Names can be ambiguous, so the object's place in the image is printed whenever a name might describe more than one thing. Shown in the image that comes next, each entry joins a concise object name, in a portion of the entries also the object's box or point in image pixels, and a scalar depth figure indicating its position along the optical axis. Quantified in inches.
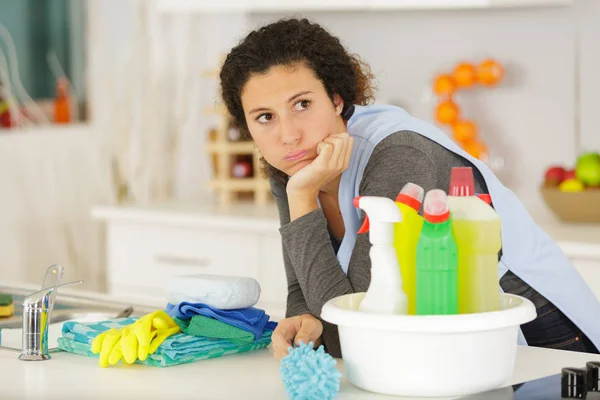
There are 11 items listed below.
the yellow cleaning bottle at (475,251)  98.0
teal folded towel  109.0
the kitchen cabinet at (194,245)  207.2
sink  126.6
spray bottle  97.3
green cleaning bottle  95.6
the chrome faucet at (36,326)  111.5
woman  116.7
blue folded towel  113.2
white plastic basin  95.7
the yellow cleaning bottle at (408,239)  99.3
